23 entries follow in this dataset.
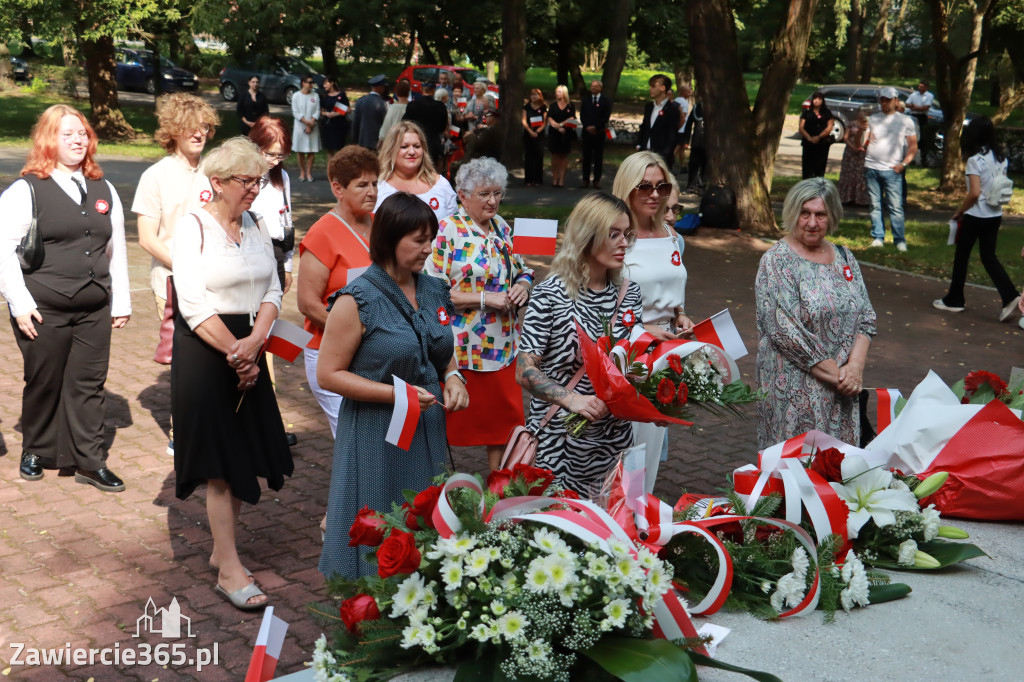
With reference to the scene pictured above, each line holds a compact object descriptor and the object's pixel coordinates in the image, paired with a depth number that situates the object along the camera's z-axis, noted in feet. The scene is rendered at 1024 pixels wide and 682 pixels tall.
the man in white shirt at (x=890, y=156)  45.31
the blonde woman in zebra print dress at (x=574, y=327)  13.75
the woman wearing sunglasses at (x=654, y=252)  16.53
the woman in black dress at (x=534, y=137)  66.39
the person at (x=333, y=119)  77.61
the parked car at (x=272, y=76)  110.41
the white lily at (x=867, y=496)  10.00
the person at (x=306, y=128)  67.41
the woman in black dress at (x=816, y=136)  62.28
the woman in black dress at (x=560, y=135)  65.87
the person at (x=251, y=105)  71.92
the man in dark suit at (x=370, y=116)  64.44
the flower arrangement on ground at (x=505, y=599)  7.14
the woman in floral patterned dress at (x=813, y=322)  16.02
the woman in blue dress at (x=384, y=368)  12.37
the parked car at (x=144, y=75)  127.85
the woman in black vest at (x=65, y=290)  18.57
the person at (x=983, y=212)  34.42
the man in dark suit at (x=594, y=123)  65.41
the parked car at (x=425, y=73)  98.71
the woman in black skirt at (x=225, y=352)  14.69
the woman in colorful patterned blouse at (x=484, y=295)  17.75
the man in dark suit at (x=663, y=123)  64.38
